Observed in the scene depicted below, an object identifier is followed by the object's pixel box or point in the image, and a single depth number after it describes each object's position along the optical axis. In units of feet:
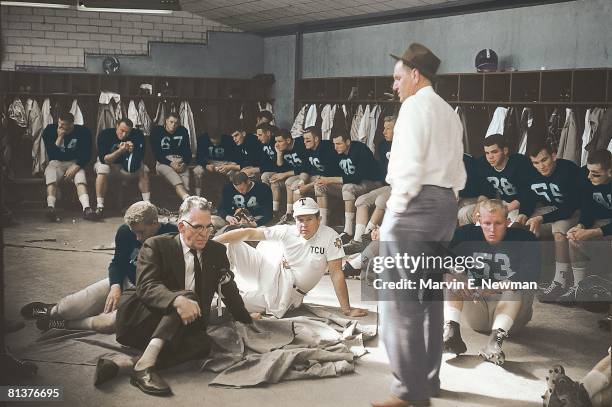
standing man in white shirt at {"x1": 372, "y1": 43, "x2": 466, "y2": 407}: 10.47
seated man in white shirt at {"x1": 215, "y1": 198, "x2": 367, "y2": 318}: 12.16
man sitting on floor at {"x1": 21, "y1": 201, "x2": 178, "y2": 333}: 11.51
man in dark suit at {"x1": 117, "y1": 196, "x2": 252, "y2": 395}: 11.04
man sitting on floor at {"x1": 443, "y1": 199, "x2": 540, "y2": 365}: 11.69
